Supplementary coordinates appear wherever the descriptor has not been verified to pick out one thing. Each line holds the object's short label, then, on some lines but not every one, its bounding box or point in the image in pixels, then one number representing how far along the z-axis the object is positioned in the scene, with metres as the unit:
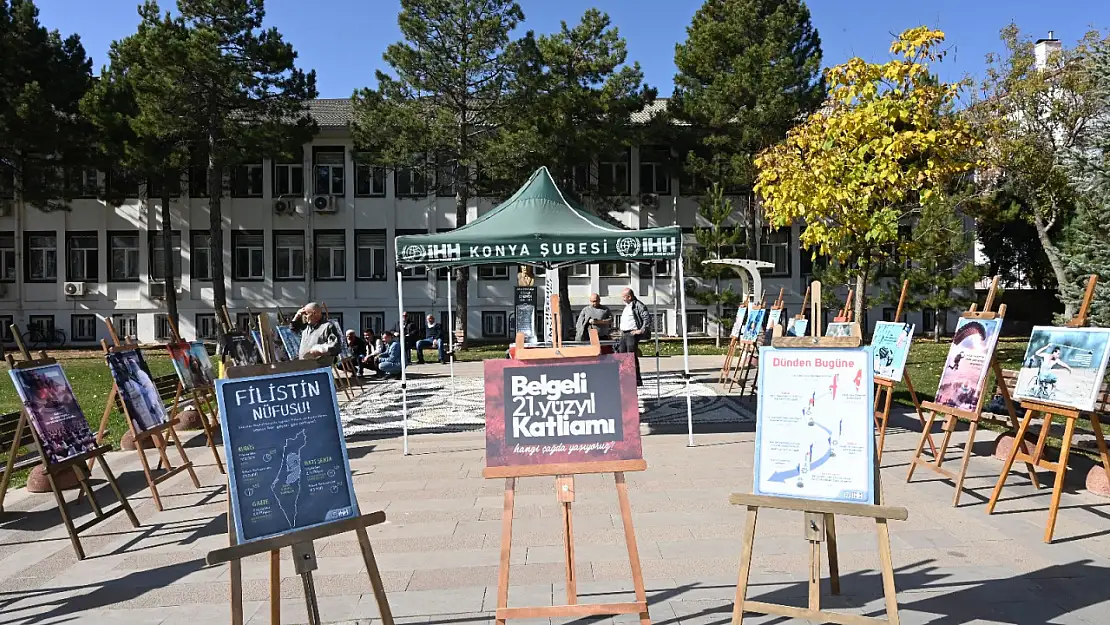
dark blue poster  4.00
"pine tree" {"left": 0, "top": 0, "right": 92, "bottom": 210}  26.91
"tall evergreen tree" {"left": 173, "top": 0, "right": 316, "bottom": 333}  26.14
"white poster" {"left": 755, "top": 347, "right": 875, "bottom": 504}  4.31
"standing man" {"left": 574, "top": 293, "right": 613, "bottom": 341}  14.12
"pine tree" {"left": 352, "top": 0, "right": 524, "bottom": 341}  26.86
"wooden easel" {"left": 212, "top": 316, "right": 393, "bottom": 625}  3.87
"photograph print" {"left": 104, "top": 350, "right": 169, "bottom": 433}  7.55
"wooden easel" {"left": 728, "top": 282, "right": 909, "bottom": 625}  4.00
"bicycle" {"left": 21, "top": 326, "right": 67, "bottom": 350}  32.25
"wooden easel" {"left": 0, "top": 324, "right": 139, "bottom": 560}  5.98
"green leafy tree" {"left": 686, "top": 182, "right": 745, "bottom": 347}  28.95
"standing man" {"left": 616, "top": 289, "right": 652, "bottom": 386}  14.08
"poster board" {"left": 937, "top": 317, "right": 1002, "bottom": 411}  7.30
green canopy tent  10.14
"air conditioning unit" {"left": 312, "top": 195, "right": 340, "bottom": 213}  33.00
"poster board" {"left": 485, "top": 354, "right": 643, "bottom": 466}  4.61
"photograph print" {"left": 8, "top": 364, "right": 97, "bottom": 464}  6.27
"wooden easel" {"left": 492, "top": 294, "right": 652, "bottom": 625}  4.27
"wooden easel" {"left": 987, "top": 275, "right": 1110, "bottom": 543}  5.98
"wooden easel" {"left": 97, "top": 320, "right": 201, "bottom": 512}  7.36
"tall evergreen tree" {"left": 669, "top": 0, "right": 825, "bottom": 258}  28.20
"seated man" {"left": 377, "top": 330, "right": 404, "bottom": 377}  19.89
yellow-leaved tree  14.80
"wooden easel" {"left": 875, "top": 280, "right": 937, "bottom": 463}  8.23
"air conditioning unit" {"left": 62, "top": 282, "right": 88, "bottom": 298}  32.69
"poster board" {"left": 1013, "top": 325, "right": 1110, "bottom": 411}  6.29
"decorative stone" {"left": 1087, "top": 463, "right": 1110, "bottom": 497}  7.13
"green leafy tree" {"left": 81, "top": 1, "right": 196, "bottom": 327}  25.83
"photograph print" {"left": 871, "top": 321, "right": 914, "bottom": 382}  8.47
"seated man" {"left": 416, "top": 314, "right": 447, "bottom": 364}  23.53
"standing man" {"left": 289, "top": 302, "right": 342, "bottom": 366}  11.28
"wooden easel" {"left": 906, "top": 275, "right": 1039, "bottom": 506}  7.09
